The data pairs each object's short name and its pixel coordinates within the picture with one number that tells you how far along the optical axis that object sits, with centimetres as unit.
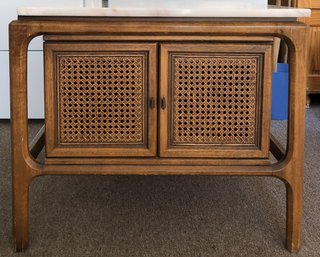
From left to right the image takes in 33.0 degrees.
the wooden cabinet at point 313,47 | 267
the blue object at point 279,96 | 254
